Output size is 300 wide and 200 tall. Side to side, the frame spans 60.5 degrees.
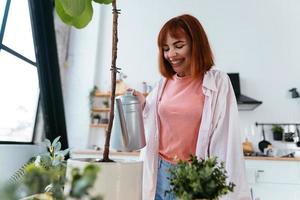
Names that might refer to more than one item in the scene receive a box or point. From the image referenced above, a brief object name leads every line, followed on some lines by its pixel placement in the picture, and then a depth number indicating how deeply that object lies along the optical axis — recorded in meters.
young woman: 0.90
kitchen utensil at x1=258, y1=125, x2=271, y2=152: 2.99
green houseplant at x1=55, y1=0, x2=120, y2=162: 0.58
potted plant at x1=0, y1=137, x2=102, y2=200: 0.24
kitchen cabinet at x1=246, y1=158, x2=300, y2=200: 2.37
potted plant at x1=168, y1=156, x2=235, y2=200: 0.43
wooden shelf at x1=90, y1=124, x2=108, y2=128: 3.35
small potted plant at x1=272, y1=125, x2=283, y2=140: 2.98
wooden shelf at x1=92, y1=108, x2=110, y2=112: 3.42
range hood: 2.86
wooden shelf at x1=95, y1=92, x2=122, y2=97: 3.45
